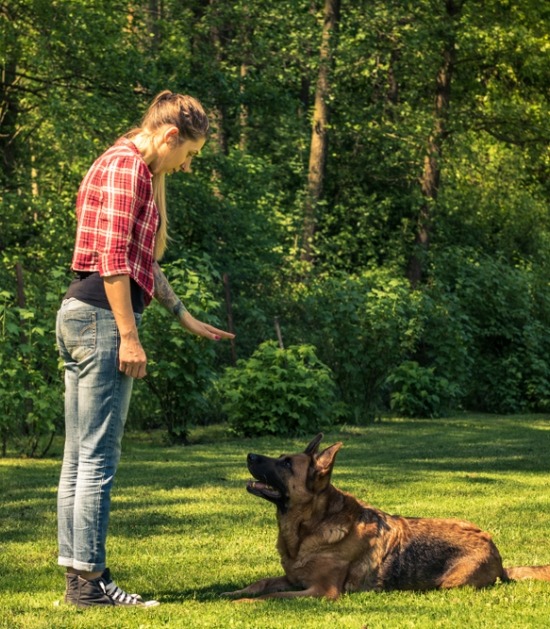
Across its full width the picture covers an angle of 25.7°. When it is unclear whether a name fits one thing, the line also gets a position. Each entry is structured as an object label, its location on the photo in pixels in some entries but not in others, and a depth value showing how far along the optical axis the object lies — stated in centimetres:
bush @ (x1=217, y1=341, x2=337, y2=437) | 1600
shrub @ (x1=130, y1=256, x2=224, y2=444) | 1453
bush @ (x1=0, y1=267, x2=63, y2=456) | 1305
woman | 537
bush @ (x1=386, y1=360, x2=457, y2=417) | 2069
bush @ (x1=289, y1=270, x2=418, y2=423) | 1919
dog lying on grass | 629
